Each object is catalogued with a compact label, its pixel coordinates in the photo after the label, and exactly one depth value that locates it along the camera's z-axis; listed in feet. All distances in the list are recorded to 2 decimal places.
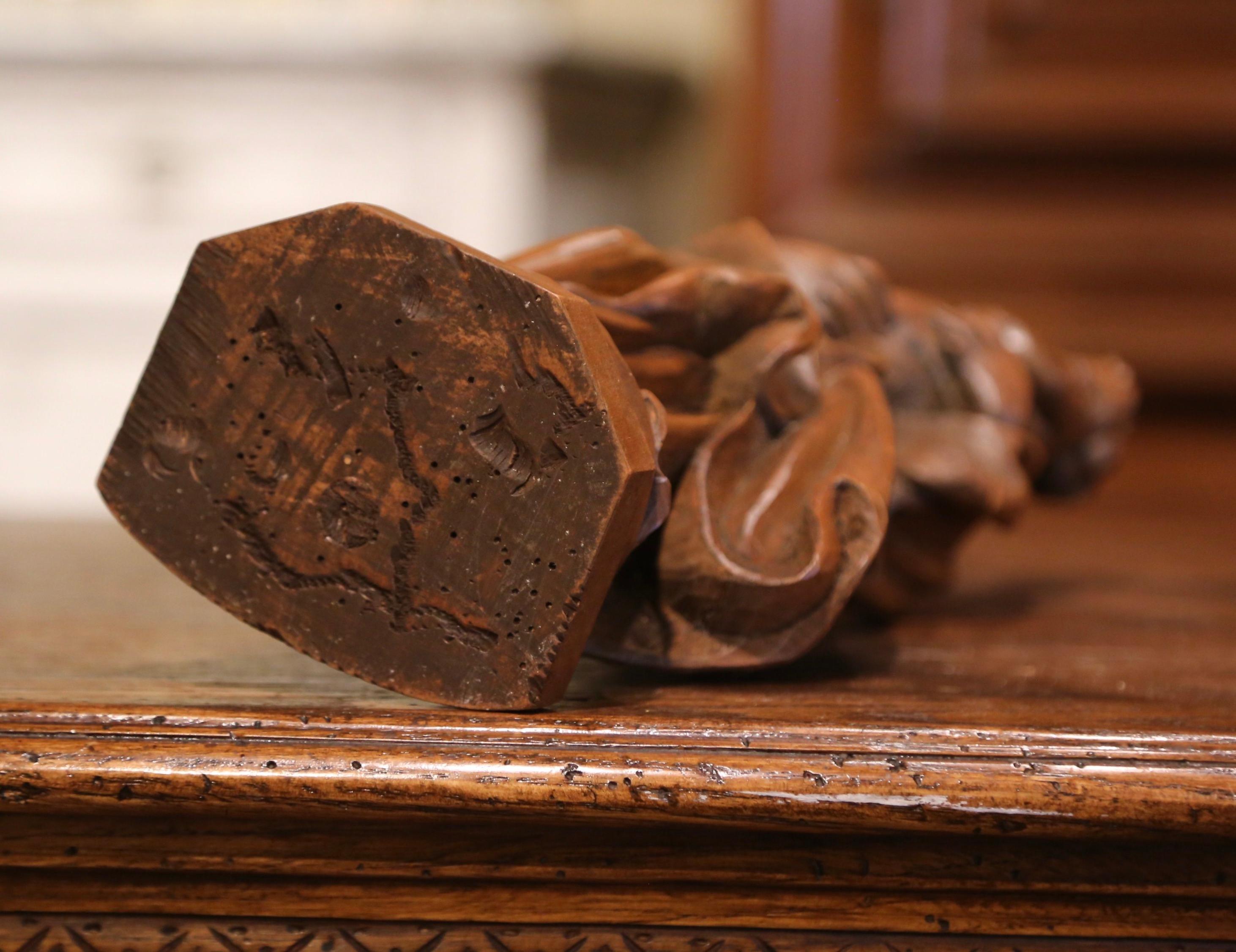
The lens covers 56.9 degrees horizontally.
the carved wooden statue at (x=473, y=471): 1.10
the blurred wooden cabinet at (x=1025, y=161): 4.76
